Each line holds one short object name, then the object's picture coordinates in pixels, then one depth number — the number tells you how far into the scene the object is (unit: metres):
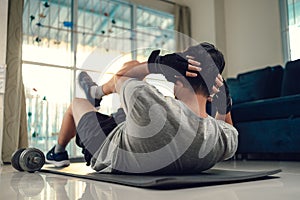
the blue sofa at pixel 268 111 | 2.49
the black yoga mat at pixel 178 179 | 1.09
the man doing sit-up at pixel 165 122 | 1.16
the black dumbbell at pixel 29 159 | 1.90
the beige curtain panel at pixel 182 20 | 4.88
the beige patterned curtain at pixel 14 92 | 3.34
